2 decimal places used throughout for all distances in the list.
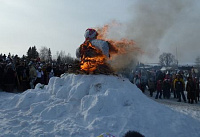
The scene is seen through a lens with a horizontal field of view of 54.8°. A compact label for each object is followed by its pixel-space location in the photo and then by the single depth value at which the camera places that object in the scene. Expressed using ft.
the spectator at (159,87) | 44.61
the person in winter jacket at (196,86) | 41.64
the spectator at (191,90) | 38.85
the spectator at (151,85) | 46.78
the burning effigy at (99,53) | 24.32
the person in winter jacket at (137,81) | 48.59
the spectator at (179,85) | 39.88
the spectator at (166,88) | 44.68
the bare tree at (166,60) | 174.58
